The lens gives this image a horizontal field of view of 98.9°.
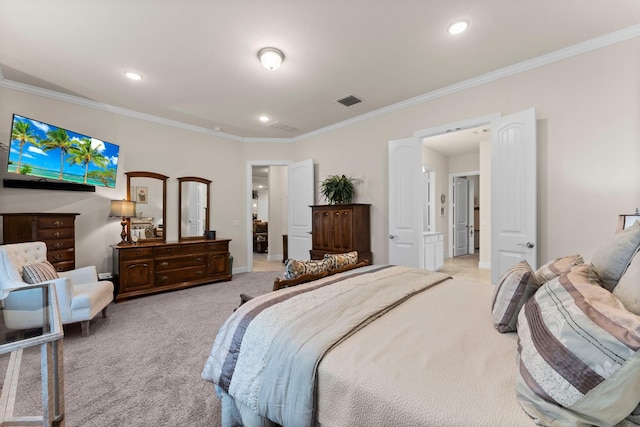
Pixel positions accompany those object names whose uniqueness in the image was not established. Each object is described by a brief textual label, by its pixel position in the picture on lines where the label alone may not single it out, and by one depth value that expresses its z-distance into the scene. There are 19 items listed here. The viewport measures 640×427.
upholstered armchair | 2.37
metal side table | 0.99
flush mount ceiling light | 2.72
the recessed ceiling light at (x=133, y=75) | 3.18
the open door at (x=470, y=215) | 8.09
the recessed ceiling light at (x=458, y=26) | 2.36
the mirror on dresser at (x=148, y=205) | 4.39
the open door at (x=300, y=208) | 5.36
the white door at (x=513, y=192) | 2.85
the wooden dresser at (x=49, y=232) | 2.91
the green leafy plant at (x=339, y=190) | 4.64
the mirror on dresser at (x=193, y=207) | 4.94
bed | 0.75
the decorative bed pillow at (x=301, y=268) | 2.01
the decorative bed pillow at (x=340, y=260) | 2.32
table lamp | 3.97
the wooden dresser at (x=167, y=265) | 3.85
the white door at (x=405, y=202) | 3.82
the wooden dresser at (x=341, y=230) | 4.23
